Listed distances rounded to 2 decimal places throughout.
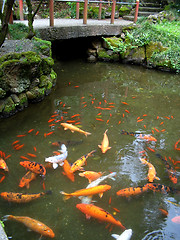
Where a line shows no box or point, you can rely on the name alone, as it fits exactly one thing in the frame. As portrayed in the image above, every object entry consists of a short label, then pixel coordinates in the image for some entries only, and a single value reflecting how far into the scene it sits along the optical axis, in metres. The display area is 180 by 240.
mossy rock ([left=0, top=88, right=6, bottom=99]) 5.24
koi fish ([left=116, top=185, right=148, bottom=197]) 3.44
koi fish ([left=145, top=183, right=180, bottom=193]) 3.60
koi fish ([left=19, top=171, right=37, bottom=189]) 3.58
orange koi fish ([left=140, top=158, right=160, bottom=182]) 3.81
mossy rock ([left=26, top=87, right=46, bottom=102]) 6.11
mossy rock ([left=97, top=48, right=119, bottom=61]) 11.01
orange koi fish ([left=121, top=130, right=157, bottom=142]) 4.89
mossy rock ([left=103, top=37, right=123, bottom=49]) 10.61
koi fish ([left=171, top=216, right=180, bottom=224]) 3.10
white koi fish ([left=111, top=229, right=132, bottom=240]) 2.75
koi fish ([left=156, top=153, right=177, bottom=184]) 3.86
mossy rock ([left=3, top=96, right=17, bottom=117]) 5.42
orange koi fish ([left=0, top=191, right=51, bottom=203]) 3.25
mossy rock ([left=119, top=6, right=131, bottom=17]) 14.28
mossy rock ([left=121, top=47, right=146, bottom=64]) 10.60
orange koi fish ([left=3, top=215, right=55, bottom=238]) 2.83
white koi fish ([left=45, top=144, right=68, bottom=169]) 3.96
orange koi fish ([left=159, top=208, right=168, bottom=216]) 3.26
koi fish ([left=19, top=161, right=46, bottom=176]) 3.73
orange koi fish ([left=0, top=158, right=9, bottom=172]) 3.77
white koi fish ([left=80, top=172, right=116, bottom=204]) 3.33
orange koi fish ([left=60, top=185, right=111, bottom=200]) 3.29
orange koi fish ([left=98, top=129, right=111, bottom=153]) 4.41
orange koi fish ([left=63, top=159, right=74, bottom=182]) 3.79
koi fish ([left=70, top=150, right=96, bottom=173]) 3.84
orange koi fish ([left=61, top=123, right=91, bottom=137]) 4.98
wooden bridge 8.62
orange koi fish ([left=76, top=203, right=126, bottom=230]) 2.97
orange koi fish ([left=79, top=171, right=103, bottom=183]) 3.69
